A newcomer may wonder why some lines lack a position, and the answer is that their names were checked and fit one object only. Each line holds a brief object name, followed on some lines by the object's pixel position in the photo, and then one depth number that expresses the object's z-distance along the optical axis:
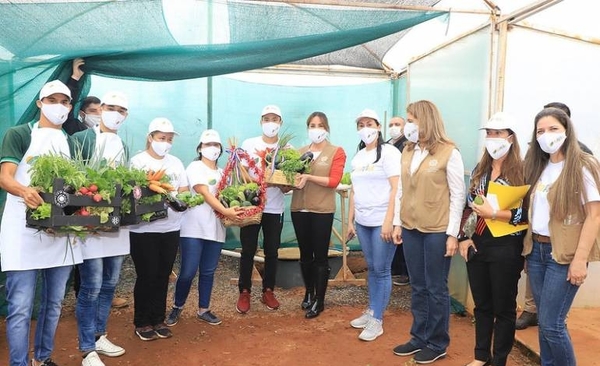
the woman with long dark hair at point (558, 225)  2.38
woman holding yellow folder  2.74
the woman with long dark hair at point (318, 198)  4.04
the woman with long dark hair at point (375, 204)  3.68
